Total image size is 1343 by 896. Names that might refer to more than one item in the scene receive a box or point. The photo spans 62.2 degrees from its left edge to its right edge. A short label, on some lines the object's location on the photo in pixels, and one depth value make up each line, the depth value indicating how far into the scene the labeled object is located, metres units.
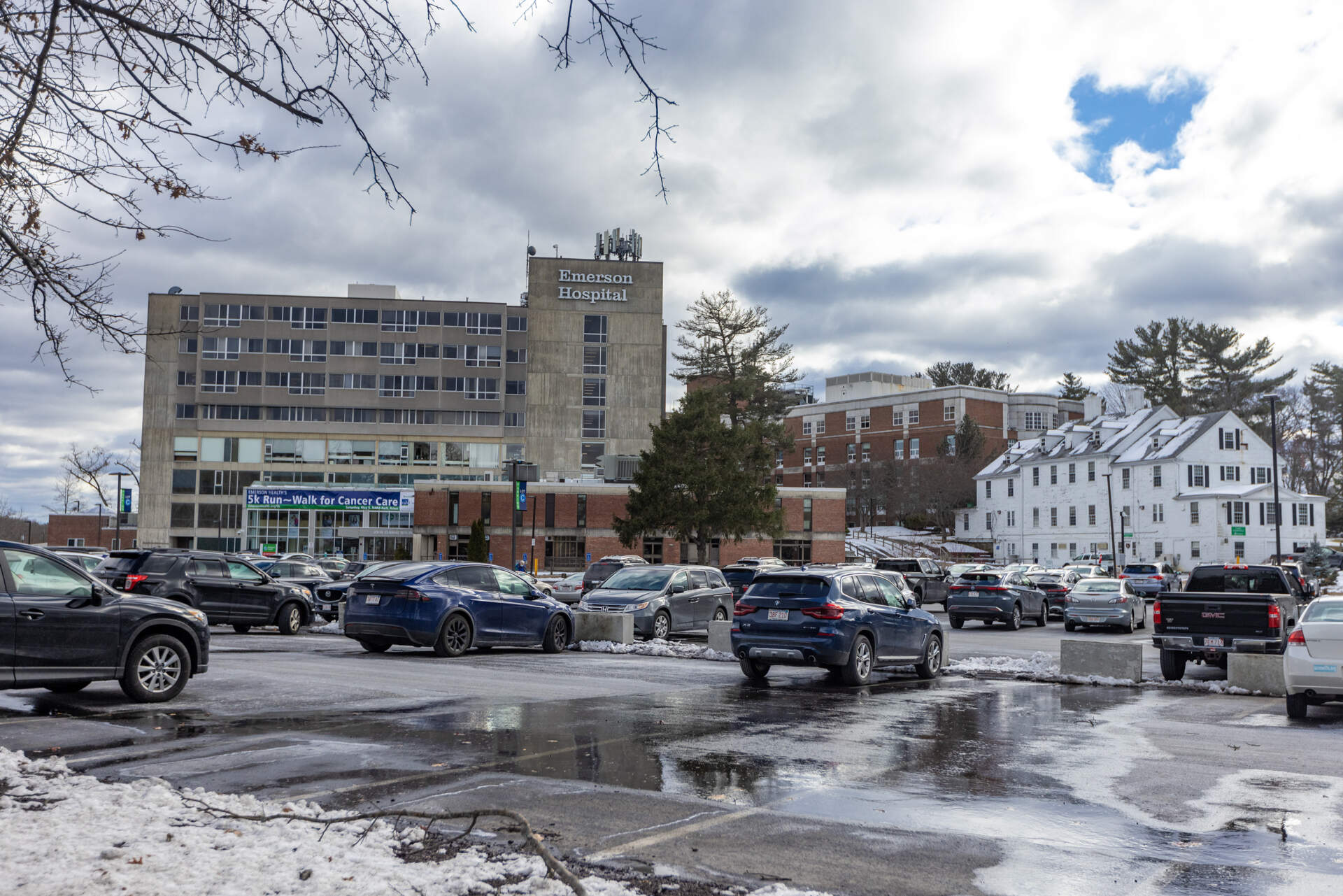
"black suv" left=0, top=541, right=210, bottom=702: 10.75
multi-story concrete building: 89.50
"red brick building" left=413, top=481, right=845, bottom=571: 71.94
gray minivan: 23.67
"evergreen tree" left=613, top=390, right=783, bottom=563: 57.72
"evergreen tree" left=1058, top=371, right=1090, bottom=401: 124.88
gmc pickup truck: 17.61
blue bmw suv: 15.41
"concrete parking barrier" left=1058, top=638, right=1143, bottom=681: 17.19
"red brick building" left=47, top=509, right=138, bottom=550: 97.62
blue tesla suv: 18.67
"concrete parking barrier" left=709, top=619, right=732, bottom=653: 20.09
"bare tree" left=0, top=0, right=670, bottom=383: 6.38
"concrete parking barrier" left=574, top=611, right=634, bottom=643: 21.83
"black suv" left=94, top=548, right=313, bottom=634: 22.66
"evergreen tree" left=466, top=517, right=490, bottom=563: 59.81
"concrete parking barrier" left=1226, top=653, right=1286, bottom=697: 15.60
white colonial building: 74.38
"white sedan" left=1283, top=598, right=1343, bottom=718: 12.74
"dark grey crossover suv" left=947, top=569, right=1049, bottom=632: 33.62
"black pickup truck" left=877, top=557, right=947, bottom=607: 43.56
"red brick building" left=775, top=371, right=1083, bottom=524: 107.81
